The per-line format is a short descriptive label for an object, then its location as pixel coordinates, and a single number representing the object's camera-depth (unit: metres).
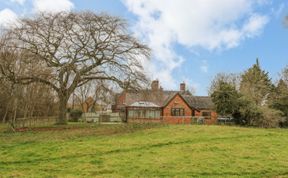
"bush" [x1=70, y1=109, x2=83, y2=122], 30.70
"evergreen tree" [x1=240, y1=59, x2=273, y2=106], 28.37
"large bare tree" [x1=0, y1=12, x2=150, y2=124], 18.87
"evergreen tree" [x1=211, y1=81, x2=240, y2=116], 24.88
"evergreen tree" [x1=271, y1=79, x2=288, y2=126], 26.71
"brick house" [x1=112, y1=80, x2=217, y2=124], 30.52
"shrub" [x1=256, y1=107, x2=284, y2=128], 24.48
